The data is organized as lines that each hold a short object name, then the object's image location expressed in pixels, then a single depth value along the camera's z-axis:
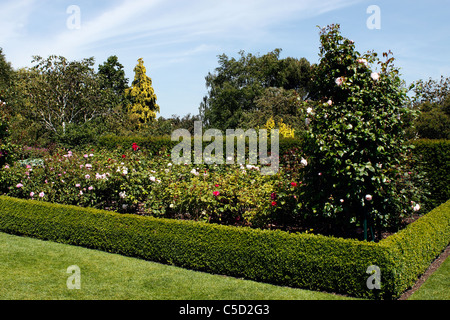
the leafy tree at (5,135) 12.35
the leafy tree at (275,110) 33.00
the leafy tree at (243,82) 39.81
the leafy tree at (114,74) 41.97
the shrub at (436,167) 11.51
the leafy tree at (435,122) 29.95
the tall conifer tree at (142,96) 37.12
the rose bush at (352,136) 6.55
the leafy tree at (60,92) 27.03
